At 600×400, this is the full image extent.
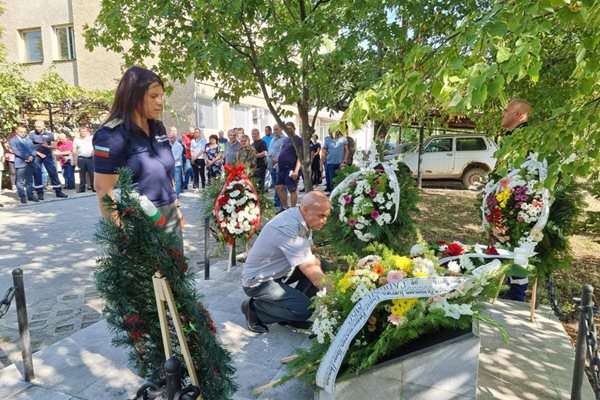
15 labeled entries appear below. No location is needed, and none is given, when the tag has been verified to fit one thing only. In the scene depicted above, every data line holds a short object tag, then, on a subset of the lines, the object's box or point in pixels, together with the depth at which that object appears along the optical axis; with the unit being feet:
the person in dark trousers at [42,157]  32.65
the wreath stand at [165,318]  5.60
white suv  44.27
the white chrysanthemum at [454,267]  8.01
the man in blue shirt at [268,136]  37.84
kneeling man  10.63
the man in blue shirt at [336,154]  35.76
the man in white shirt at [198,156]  39.63
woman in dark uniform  7.89
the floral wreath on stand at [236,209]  15.80
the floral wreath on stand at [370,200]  12.59
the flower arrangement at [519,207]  10.61
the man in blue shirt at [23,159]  30.73
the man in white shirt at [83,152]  35.55
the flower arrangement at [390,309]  7.08
